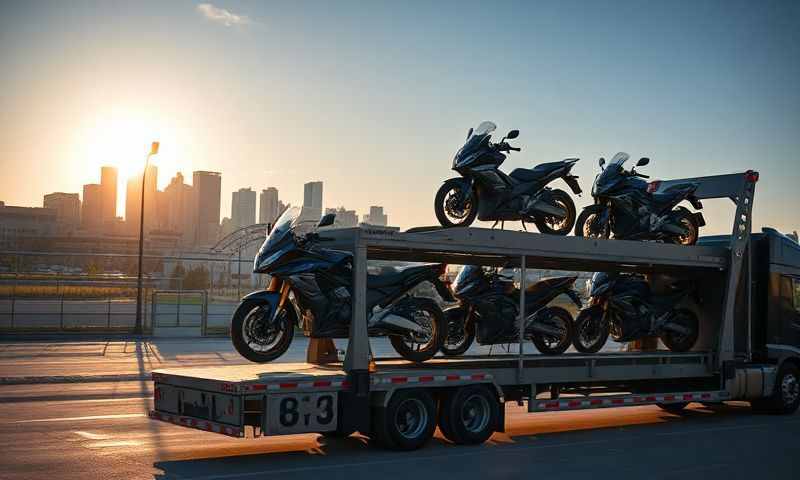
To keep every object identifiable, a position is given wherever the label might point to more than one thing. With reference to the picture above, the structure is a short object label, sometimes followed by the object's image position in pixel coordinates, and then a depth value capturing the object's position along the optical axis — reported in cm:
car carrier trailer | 974
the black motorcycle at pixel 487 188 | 1267
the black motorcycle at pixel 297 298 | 1066
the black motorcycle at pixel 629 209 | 1446
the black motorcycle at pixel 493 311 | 1270
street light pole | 3156
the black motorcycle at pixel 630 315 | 1438
